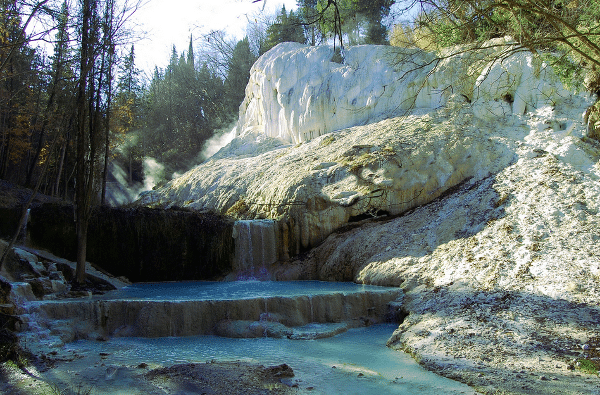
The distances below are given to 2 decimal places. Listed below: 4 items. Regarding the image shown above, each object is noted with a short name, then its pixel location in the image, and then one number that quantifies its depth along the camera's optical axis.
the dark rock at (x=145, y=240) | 11.62
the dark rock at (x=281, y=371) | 4.87
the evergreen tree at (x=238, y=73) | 34.06
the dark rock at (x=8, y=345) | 4.90
